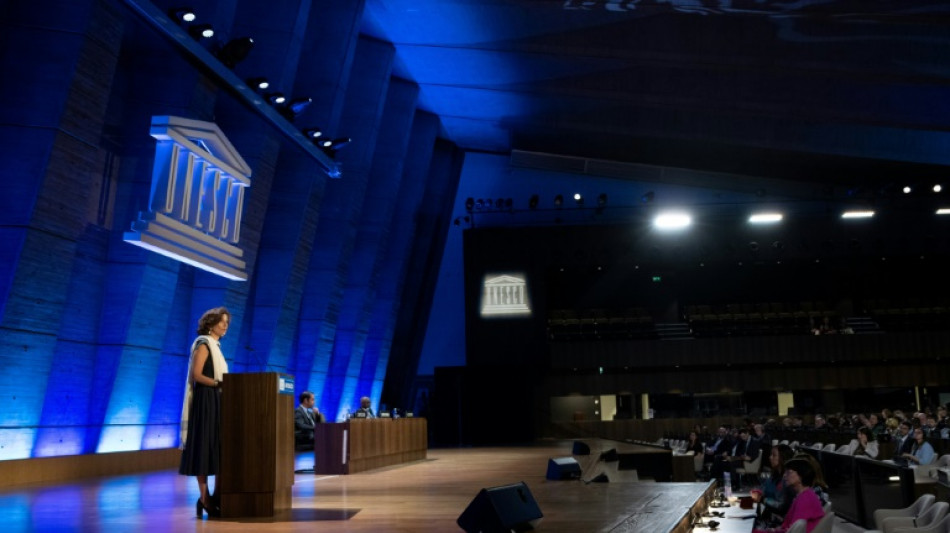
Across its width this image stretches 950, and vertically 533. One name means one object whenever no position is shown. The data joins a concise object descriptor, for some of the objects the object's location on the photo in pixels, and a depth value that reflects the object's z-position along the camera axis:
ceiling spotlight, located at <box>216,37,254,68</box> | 12.27
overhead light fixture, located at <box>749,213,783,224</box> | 24.47
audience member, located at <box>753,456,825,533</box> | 5.50
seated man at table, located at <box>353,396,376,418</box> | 11.73
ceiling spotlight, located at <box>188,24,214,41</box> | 11.38
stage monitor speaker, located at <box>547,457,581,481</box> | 7.89
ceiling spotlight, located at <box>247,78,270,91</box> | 12.95
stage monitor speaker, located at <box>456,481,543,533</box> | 3.92
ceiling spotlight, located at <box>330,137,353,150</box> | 15.70
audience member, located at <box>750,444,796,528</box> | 6.33
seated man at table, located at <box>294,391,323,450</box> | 11.59
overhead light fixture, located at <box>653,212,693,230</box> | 25.14
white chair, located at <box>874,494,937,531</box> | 5.05
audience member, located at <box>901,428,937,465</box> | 9.90
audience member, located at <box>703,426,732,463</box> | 15.04
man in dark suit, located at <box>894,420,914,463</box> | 10.62
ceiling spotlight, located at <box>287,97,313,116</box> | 13.98
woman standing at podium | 5.20
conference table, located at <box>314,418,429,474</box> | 9.92
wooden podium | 5.27
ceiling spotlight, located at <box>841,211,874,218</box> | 24.33
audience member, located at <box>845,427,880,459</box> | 10.59
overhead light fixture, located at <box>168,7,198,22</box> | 10.91
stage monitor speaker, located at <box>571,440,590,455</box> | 12.86
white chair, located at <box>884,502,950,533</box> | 4.46
